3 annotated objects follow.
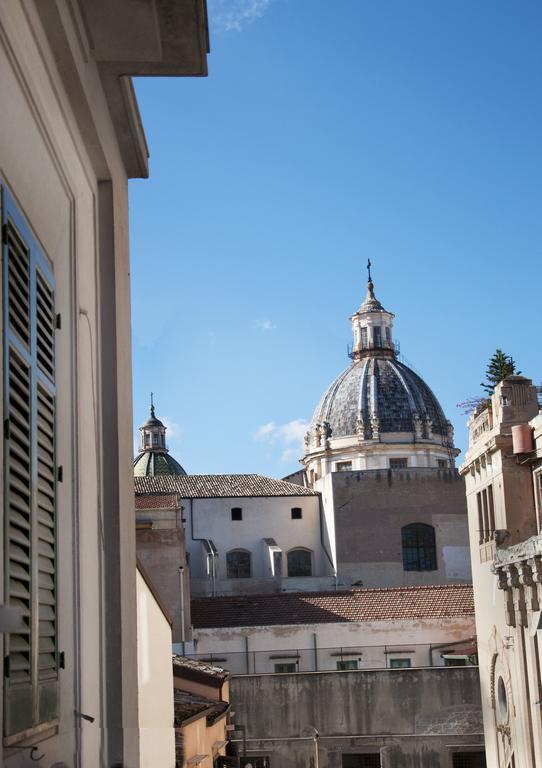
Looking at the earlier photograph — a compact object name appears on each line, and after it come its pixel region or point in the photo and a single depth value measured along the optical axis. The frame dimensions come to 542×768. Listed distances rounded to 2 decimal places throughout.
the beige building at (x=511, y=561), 20.23
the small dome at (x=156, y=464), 67.38
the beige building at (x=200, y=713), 13.54
